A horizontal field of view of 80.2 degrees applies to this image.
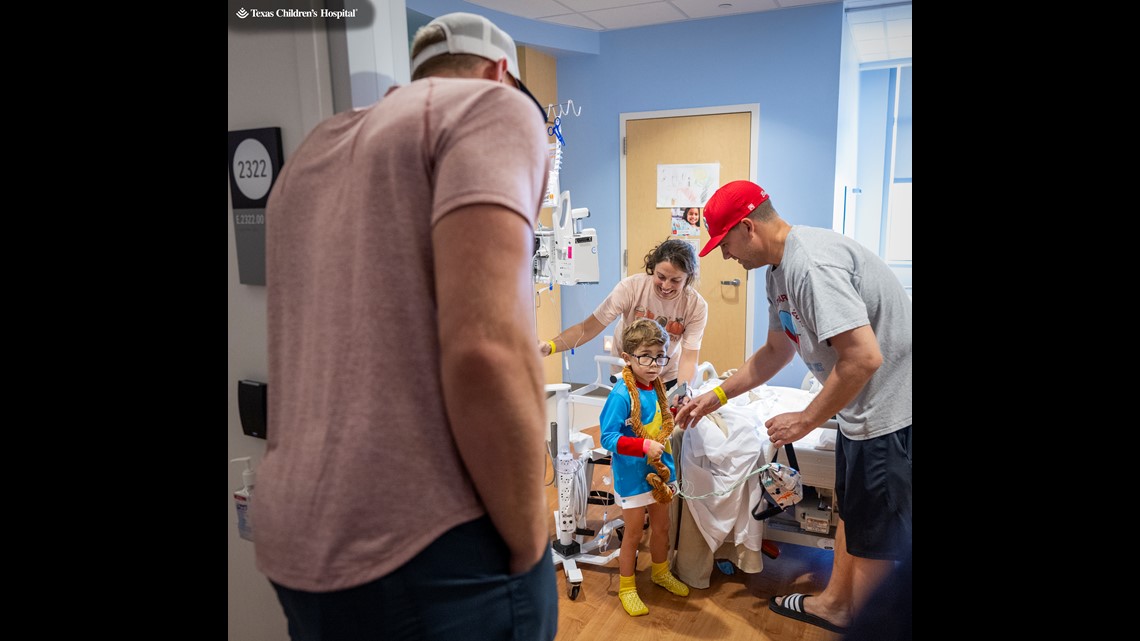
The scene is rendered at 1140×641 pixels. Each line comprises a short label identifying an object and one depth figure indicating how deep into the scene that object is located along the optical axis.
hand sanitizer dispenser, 1.19
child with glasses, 2.26
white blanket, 2.39
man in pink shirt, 0.70
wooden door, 4.45
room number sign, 1.08
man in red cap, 1.66
